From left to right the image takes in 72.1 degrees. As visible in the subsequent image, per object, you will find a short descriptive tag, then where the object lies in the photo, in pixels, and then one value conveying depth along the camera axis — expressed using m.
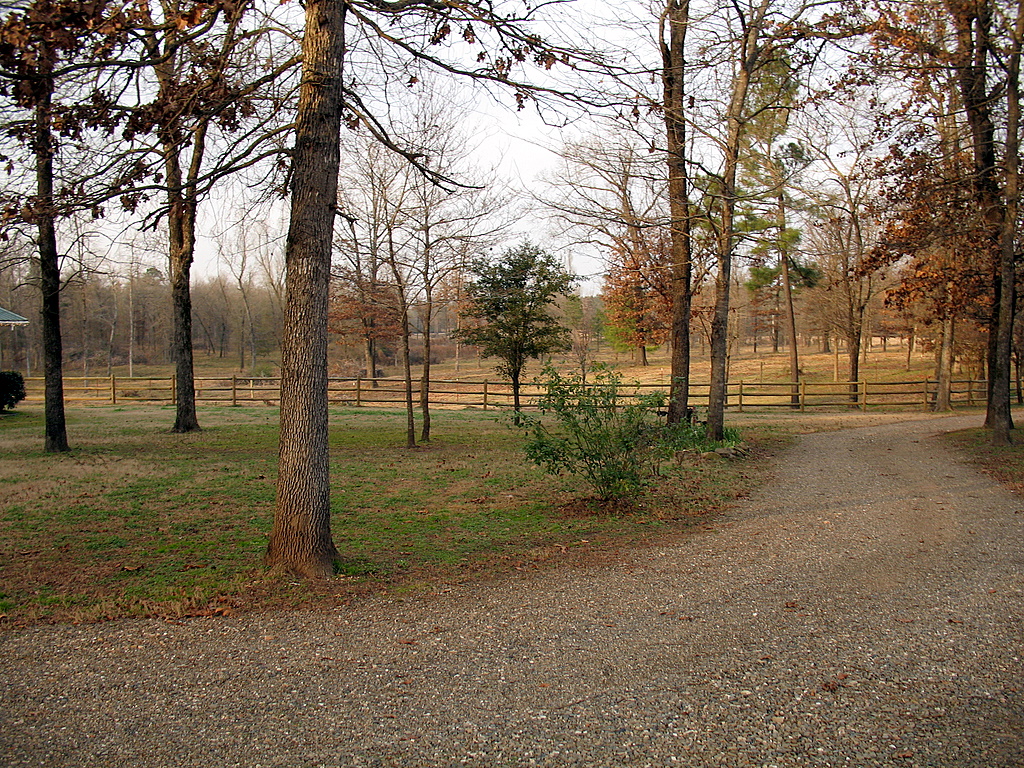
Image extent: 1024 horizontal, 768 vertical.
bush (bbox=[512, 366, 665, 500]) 8.02
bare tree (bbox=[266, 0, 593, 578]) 5.47
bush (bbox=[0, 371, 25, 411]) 19.80
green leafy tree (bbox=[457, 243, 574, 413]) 20.42
